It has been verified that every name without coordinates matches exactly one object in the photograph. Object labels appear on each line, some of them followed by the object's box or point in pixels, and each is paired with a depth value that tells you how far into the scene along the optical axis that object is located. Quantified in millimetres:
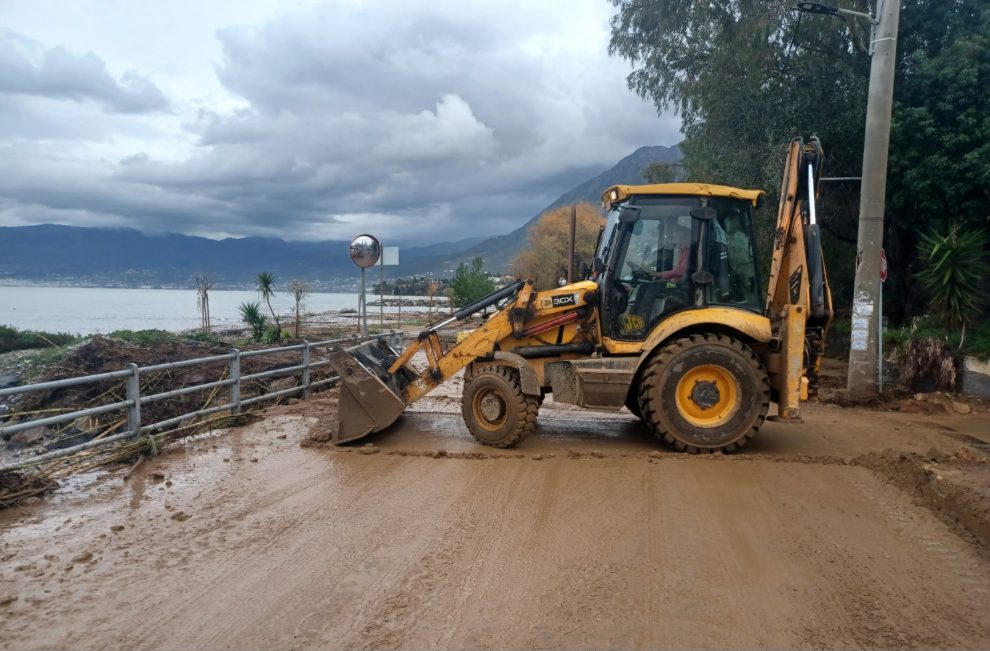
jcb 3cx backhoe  7133
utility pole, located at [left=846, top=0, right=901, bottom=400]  10977
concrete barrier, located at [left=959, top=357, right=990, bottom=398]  10445
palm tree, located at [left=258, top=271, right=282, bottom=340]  25391
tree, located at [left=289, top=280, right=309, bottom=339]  24781
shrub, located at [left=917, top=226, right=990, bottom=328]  11305
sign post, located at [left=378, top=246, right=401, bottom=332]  16906
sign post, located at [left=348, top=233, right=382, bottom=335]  14248
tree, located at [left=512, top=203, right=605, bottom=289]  53312
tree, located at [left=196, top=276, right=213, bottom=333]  29406
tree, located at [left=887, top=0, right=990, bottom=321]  13234
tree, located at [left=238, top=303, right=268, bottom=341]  21023
